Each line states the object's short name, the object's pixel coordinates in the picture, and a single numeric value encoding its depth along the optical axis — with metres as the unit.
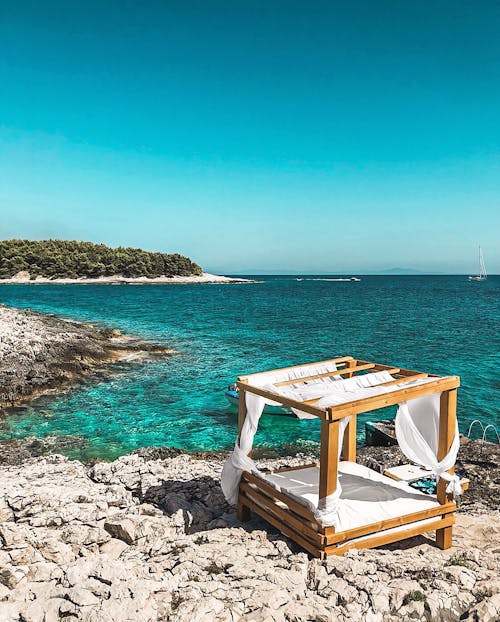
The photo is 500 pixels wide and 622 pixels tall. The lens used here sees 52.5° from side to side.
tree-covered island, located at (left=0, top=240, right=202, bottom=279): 133.75
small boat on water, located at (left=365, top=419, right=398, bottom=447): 15.18
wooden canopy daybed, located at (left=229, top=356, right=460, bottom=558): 7.41
